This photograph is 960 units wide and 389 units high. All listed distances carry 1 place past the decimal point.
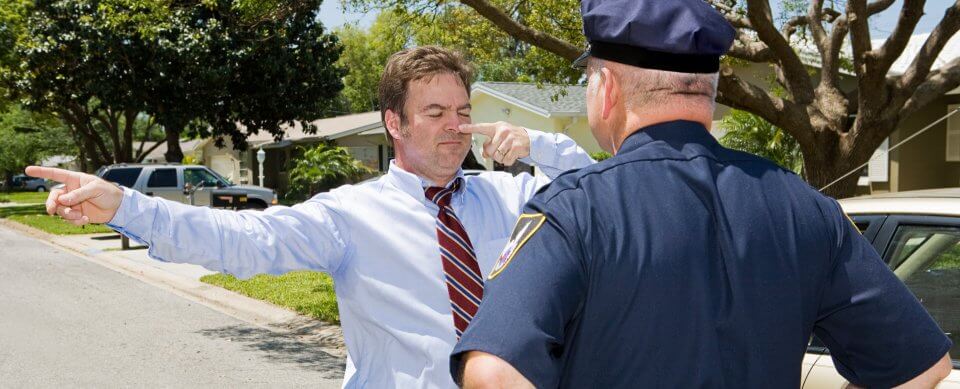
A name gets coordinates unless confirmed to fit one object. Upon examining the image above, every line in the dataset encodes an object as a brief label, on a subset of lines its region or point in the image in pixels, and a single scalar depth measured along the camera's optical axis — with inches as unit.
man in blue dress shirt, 87.7
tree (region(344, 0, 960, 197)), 319.9
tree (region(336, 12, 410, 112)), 2319.1
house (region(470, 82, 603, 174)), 933.2
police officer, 53.4
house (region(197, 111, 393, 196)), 1363.2
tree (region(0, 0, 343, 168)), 935.7
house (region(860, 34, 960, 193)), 660.1
